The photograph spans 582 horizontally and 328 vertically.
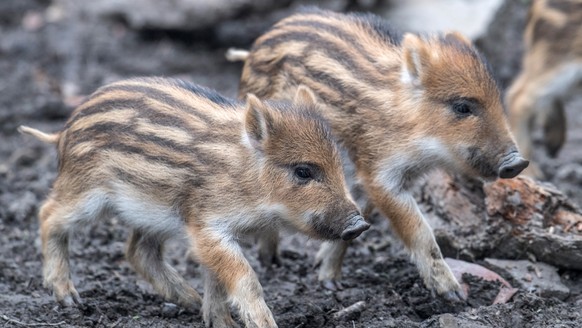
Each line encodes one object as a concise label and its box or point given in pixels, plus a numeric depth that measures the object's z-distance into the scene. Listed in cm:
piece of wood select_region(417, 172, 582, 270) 1173
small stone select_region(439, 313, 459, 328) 1004
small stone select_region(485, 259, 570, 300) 1130
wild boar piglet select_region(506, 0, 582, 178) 1642
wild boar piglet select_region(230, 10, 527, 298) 1141
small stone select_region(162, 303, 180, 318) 1123
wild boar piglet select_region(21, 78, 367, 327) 1040
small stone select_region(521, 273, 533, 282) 1152
